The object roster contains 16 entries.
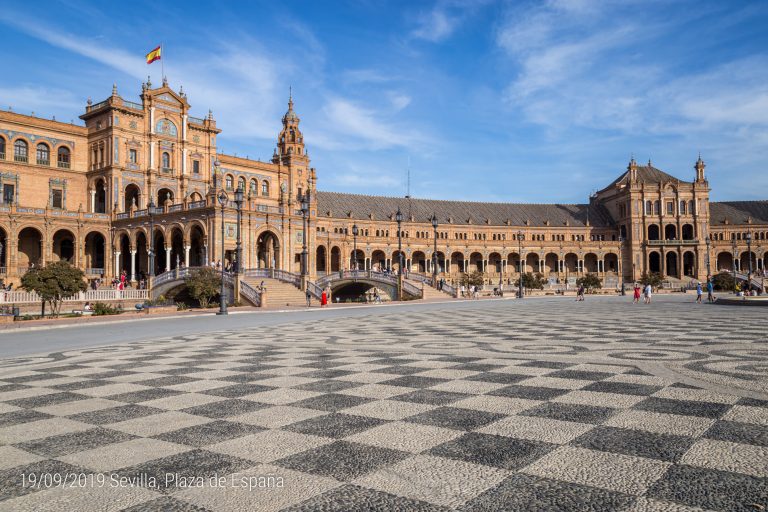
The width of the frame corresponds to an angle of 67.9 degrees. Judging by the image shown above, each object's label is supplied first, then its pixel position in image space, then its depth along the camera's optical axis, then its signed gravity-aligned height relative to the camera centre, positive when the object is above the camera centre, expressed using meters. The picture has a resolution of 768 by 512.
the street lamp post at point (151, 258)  42.72 +1.57
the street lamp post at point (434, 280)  55.63 -0.58
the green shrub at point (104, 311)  29.67 -1.68
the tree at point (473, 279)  75.49 -0.75
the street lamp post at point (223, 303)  28.75 -1.32
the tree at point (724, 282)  70.31 -1.49
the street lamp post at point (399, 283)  49.06 -0.74
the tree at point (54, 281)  28.59 -0.07
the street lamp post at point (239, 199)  31.98 +4.38
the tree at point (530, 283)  69.25 -1.25
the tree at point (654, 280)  74.65 -1.24
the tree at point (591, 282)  70.20 -1.30
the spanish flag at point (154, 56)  58.62 +23.00
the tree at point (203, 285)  37.78 -0.50
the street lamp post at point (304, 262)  44.75 +1.15
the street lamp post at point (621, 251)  104.96 +3.77
